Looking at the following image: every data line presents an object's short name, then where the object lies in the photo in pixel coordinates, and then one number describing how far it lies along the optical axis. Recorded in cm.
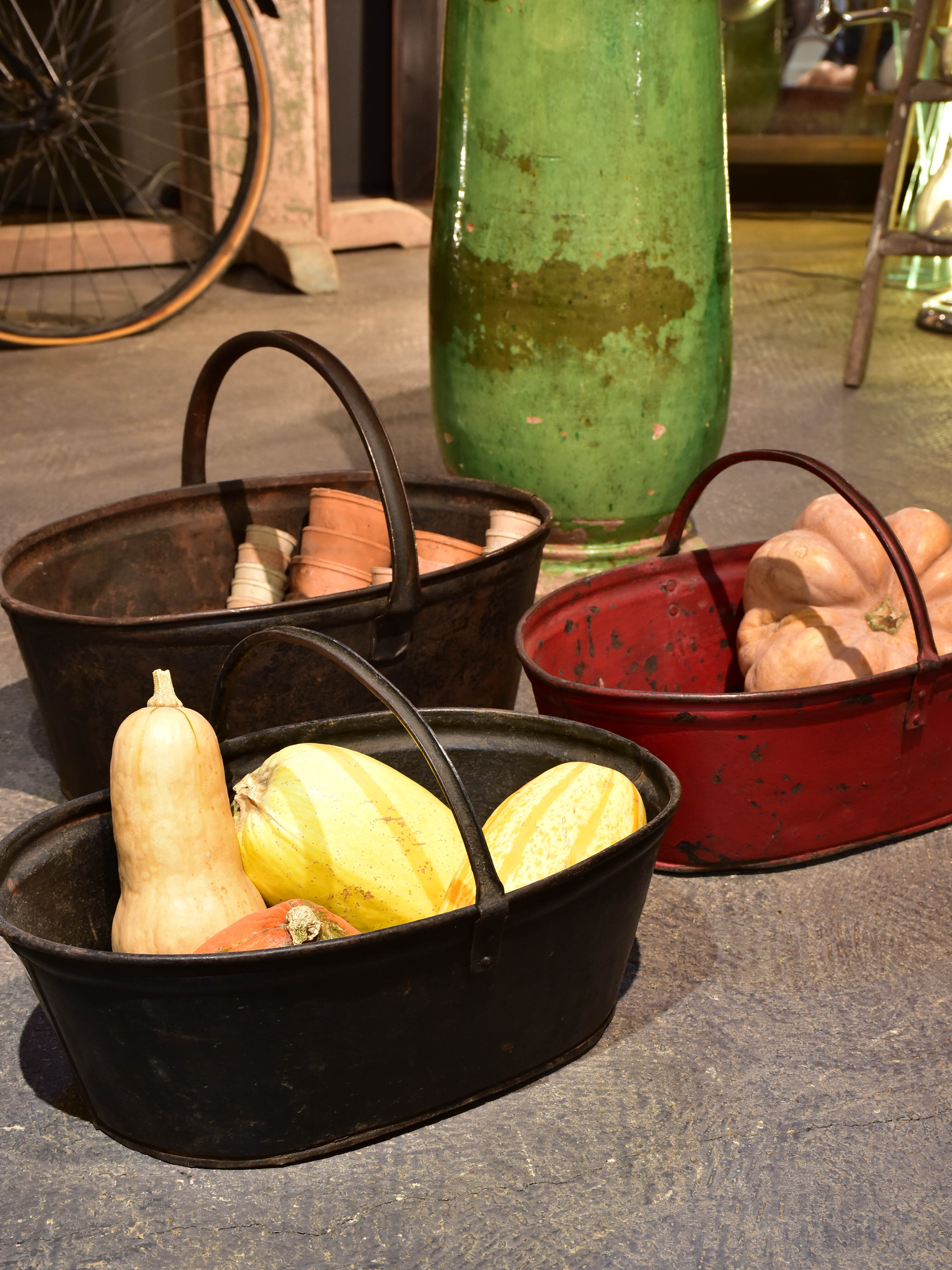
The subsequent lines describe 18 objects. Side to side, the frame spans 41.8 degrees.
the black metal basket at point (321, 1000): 107
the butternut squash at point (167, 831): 124
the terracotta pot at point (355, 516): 195
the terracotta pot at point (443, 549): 188
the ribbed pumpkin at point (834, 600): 170
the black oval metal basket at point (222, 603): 157
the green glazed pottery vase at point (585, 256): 215
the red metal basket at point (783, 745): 151
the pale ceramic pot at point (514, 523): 190
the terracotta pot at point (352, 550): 193
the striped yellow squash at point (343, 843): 128
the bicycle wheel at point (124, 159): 386
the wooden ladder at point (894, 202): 348
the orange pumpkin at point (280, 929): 117
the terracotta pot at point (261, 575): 192
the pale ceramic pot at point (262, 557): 196
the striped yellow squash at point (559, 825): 129
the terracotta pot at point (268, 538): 199
